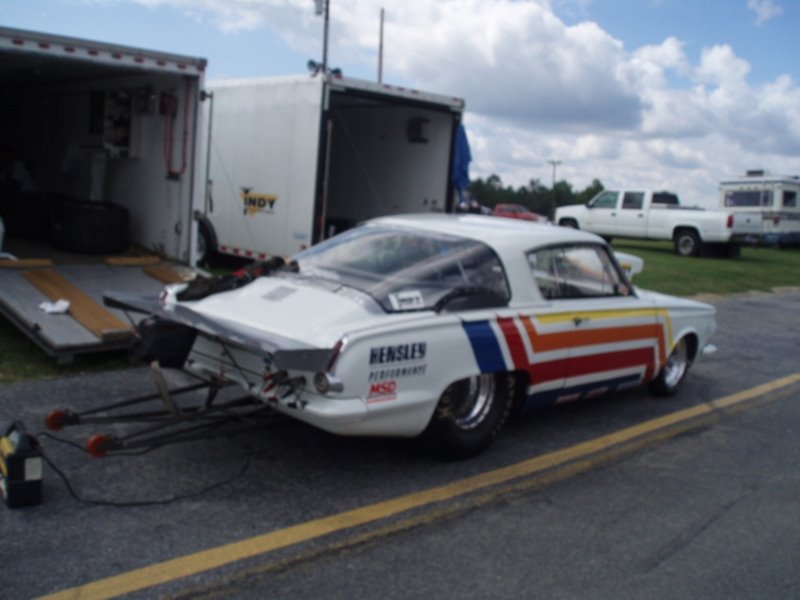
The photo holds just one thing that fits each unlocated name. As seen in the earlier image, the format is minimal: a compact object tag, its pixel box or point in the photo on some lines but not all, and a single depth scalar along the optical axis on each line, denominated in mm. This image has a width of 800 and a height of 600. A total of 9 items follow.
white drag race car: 4336
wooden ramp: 6785
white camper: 26703
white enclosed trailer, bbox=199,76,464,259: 10703
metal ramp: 6594
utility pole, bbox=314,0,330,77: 21266
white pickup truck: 23484
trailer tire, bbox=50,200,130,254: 9656
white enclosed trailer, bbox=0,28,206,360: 7332
